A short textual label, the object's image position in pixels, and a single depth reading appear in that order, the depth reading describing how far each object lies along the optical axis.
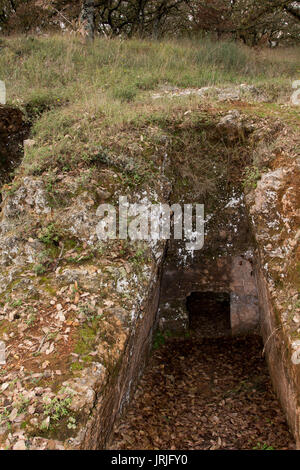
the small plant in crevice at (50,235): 5.21
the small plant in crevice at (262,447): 4.42
